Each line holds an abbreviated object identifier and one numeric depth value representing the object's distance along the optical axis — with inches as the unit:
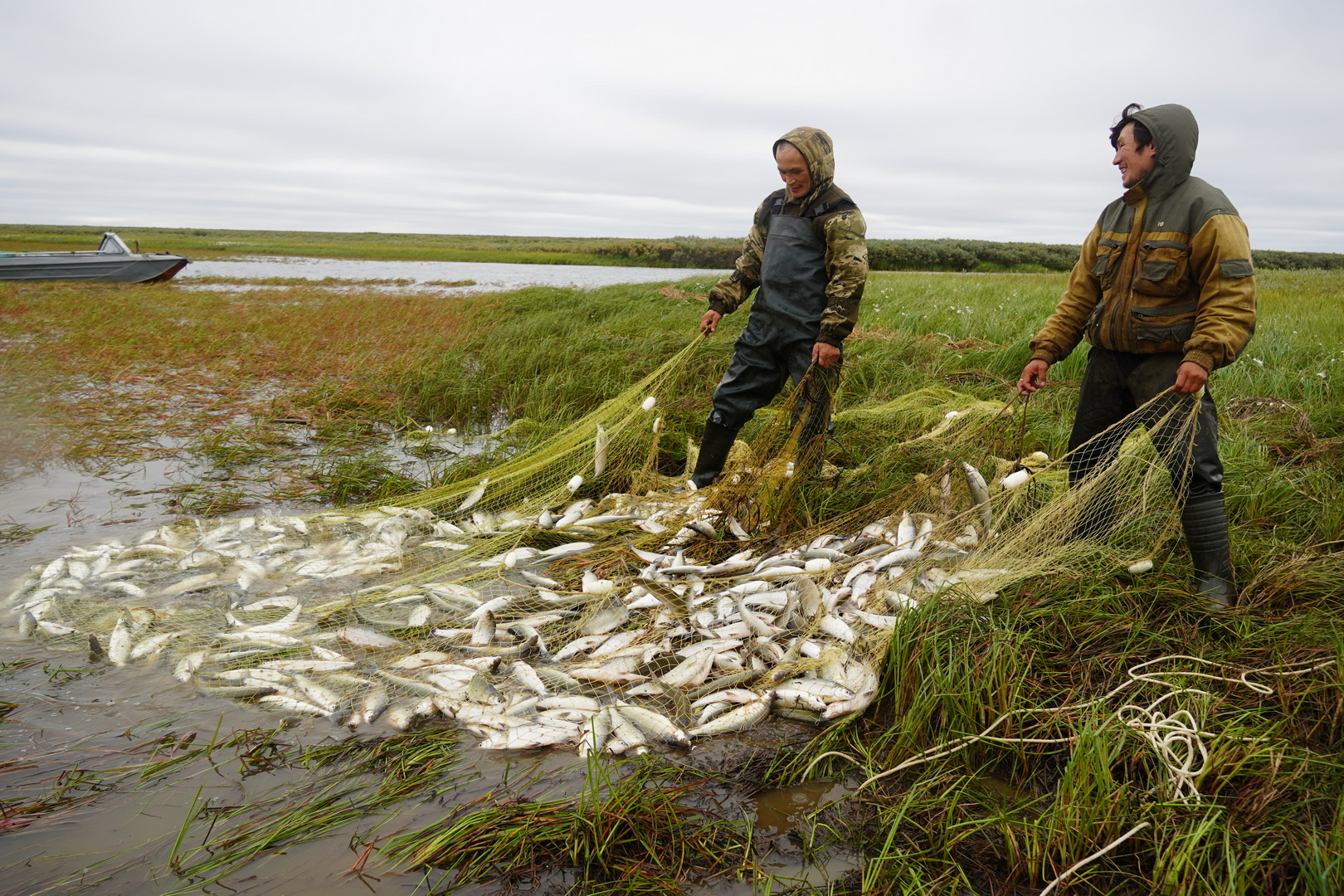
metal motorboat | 831.1
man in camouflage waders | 166.9
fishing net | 120.6
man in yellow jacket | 117.2
